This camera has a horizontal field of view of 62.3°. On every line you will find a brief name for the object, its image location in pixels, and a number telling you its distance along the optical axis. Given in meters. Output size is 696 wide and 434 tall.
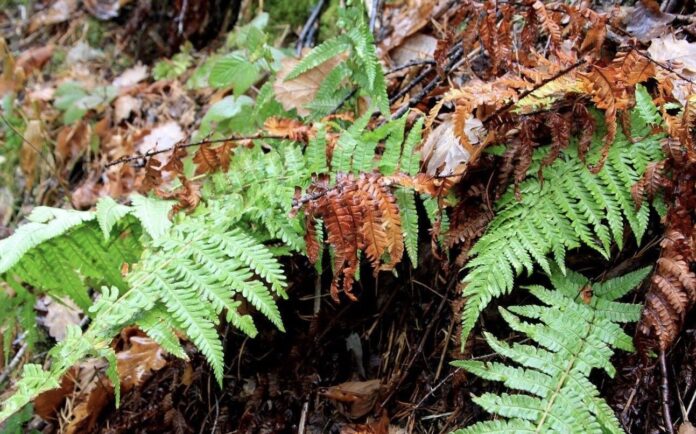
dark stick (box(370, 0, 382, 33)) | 3.03
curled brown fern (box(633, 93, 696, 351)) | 1.70
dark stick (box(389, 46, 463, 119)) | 2.54
